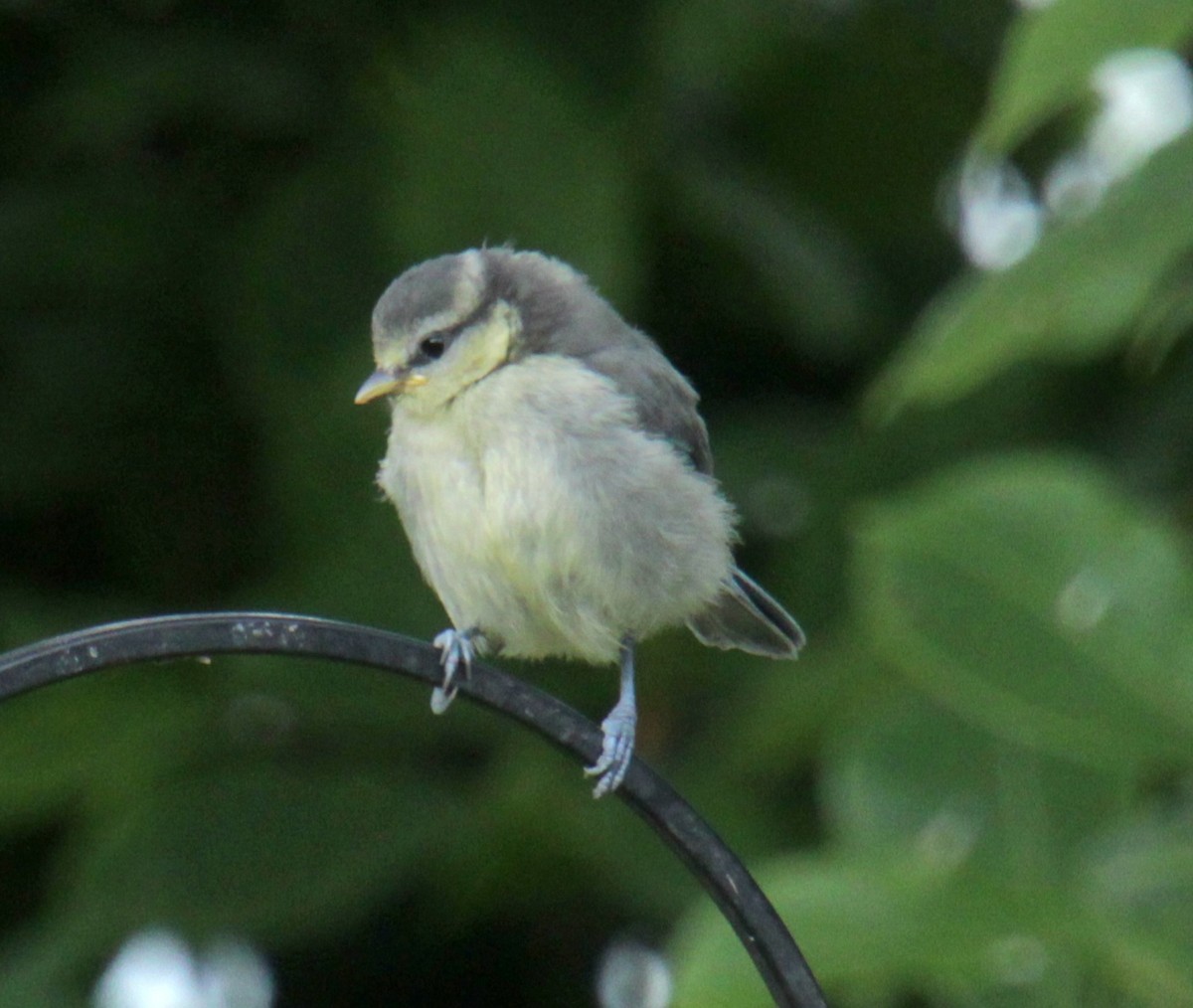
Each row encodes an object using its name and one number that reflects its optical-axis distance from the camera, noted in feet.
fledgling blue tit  14.06
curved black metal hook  9.47
